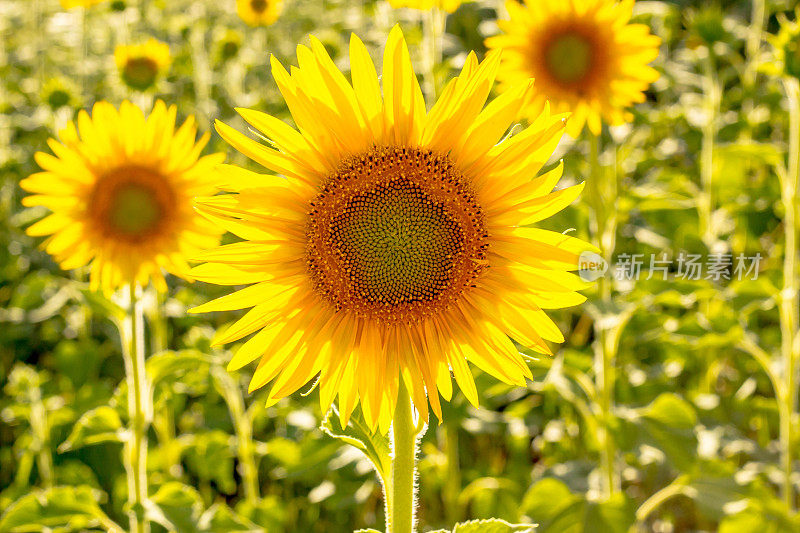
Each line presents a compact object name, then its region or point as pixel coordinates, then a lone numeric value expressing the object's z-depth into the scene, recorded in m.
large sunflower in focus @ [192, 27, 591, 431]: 1.08
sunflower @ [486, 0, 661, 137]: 2.12
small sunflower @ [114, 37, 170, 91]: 2.94
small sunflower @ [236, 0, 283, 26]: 4.55
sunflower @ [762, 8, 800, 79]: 2.03
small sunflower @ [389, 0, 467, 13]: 2.07
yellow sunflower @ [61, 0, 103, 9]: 3.89
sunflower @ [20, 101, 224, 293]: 1.94
